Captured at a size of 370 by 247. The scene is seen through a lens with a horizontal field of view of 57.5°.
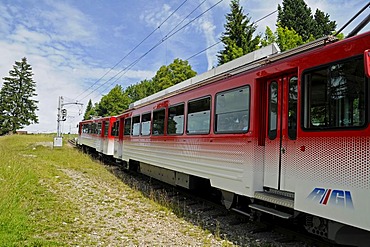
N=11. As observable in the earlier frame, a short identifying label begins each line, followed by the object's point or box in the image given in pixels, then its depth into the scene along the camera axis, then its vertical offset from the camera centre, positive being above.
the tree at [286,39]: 24.22 +7.57
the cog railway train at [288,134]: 4.09 +0.14
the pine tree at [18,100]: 67.44 +7.02
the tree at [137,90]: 74.38 +10.99
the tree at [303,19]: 37.19 +14.34
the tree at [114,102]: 64.56 +6.78
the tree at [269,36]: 25.95 +8.19
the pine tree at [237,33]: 32.03 +10.82
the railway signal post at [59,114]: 35.10 +2.30
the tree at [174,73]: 37.19 +7.45
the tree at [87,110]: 83.34 +6.63
